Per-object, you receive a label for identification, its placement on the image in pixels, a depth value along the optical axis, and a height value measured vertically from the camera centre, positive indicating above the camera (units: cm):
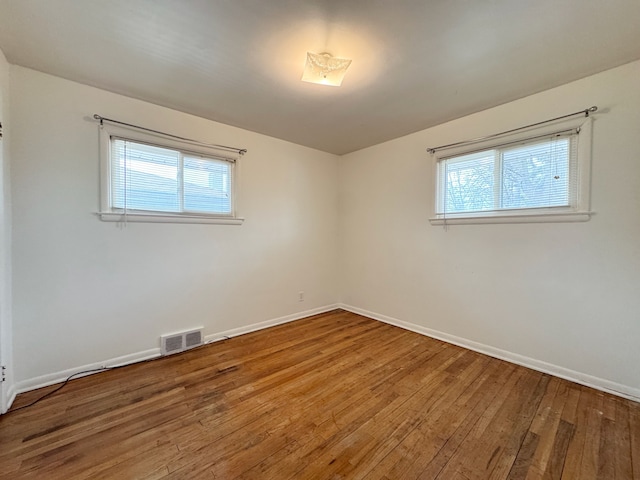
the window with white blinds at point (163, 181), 232 +55
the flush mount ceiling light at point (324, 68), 178 +119
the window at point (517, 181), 215 +56
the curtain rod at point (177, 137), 223 +100
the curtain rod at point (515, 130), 206 +103
